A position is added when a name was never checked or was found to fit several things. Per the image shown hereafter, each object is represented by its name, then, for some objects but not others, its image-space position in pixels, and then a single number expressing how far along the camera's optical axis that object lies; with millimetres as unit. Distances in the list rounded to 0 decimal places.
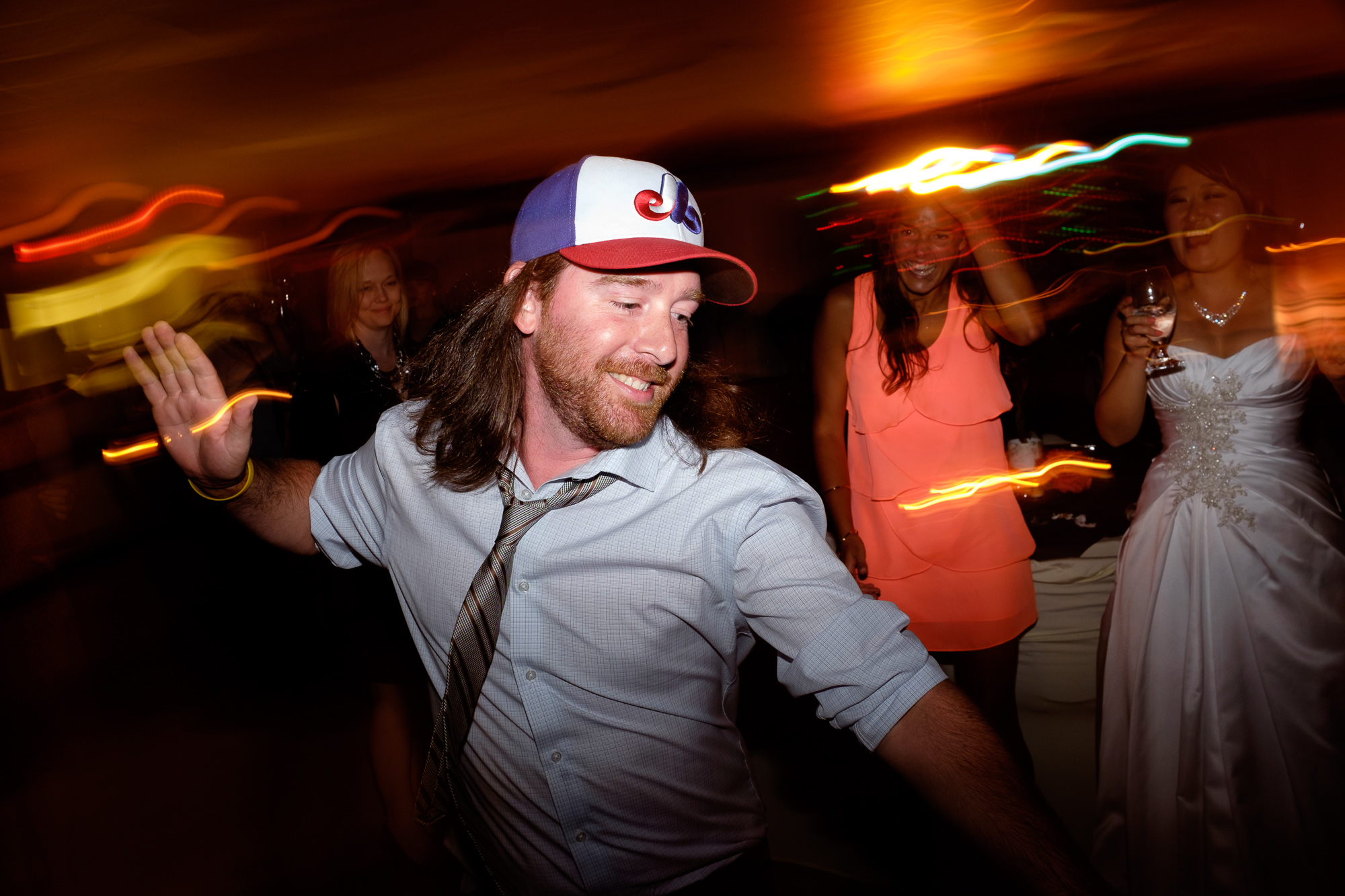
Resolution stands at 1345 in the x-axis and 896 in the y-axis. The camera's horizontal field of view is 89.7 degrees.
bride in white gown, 1836
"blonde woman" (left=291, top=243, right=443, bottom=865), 2117
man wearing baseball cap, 1074
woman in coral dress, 2174
